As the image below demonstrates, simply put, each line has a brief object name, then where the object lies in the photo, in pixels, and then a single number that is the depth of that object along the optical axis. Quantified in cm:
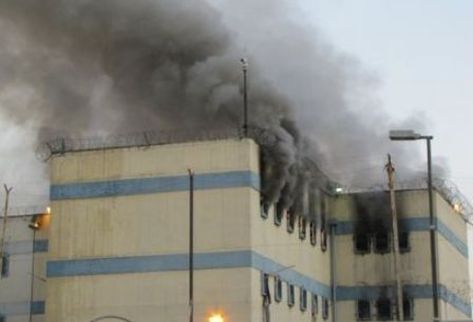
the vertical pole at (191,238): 5002
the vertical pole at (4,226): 6010
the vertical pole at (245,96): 5278
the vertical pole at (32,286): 5966
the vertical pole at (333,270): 6349
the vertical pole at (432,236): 3406
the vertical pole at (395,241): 5609
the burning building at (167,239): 5009
